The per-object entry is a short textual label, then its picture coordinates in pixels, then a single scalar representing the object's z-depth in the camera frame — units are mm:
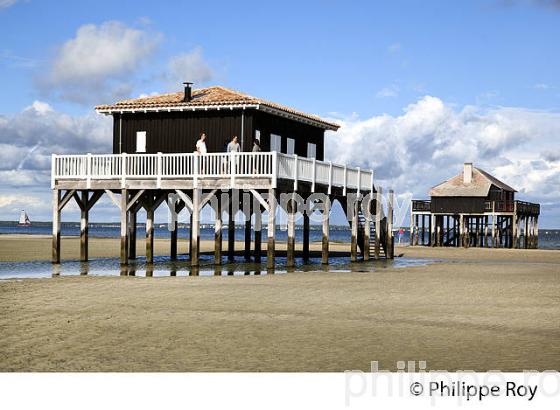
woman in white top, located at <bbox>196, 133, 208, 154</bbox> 30141
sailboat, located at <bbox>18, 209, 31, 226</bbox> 191500
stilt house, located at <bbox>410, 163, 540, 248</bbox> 69938
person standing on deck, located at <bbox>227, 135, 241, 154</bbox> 29764
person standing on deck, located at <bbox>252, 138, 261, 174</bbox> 28594
